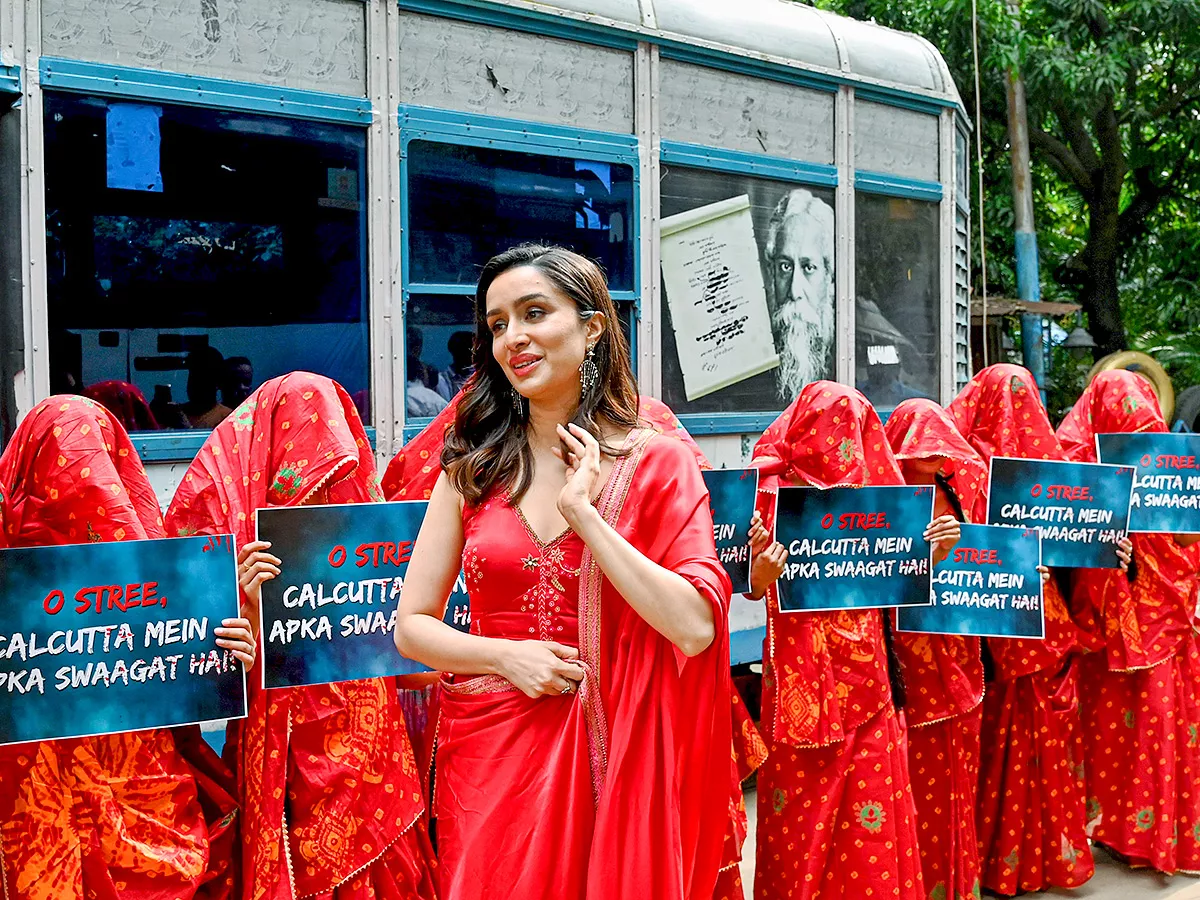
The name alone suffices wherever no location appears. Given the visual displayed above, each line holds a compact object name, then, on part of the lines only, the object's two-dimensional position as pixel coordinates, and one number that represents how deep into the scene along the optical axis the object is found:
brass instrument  15.03
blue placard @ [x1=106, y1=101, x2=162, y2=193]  3.93
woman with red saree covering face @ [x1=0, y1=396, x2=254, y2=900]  2.69
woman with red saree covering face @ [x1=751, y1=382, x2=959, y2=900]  3.86
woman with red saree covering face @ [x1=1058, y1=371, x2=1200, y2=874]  5.05
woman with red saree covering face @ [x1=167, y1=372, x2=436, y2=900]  2.98
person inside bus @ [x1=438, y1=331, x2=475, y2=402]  4.72
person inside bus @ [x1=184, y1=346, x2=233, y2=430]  4.09
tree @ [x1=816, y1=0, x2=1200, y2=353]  14.41
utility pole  14.64
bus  3.88
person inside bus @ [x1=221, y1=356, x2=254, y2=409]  4.16
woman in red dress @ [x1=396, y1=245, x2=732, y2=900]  2.05
